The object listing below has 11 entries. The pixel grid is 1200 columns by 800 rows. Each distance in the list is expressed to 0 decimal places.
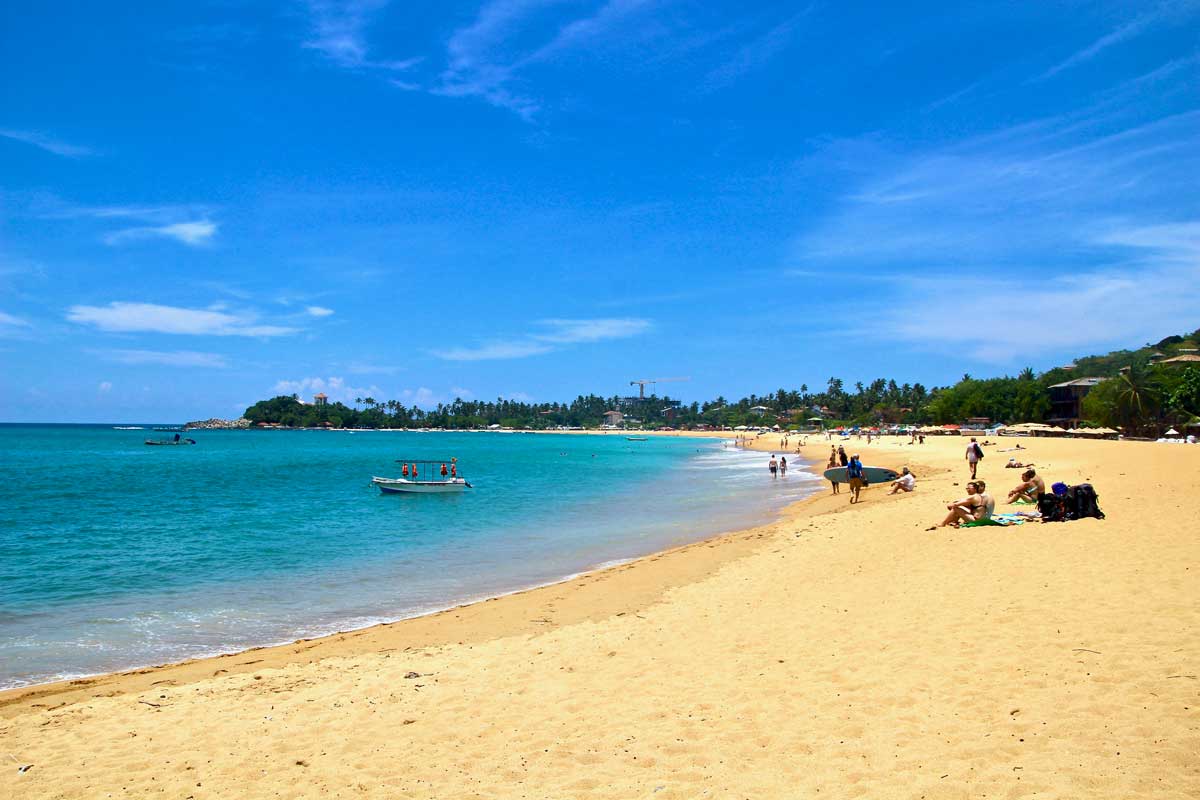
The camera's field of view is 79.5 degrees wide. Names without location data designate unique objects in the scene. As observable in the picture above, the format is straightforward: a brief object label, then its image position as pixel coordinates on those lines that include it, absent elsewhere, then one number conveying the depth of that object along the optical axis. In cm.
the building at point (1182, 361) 7484
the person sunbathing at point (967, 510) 1455
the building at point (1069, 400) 8512
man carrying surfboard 2530
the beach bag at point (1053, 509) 1430
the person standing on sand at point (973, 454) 2641
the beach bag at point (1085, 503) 1433
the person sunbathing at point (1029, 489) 1689
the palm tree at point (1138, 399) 6462
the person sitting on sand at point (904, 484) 2533
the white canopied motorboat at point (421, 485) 3878
